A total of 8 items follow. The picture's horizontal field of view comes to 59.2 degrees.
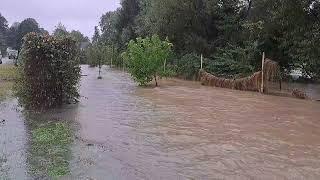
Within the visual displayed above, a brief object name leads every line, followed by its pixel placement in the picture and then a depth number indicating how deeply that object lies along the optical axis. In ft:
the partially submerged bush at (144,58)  48.66
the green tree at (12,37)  199.98
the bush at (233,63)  60.44
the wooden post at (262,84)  44.34
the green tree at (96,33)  212.97
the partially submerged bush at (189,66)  64.23
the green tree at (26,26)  185.65
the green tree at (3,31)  185.87
